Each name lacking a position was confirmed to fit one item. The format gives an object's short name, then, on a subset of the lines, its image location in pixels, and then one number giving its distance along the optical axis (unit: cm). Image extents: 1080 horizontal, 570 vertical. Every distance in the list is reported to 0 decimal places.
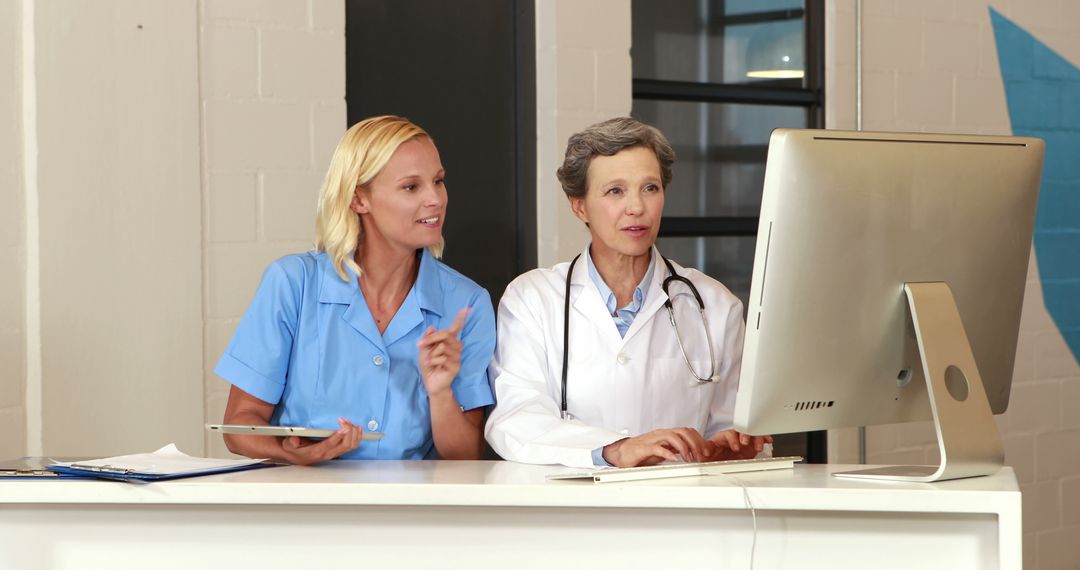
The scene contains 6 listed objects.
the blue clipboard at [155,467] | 480
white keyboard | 476
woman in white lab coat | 544
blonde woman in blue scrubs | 542
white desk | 468
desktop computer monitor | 470
